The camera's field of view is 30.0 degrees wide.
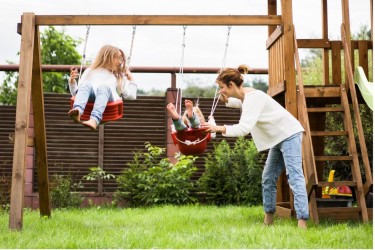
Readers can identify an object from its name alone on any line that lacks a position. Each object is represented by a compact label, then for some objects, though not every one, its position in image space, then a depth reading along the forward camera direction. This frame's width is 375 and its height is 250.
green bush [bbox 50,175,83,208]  9.72
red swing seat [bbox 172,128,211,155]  6.68
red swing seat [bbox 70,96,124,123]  6.57
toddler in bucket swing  6.46
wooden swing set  6.30
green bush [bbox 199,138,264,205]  9.87
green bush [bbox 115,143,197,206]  9.88
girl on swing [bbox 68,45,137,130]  6.34
